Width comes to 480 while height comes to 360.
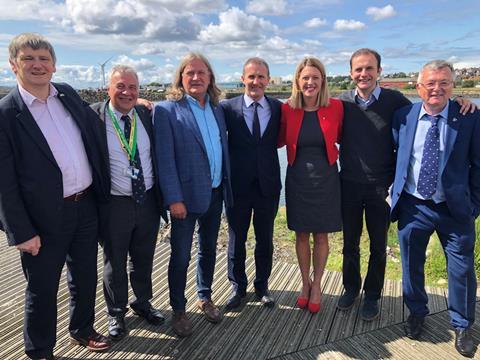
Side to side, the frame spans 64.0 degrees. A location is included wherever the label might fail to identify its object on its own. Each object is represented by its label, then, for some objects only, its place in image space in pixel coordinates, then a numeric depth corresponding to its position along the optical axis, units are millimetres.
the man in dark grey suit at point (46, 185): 2701
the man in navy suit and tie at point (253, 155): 3750
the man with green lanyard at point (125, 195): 3221
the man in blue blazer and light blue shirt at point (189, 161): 3342
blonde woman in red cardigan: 3672
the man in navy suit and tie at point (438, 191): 3240
